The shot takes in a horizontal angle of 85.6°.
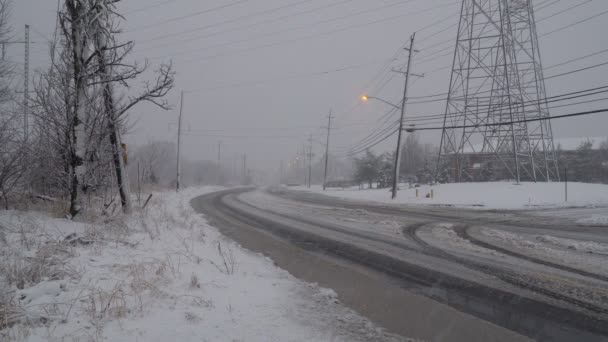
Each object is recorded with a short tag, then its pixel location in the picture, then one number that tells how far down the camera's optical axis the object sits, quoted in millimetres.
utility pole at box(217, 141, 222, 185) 100938
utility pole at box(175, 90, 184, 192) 35781
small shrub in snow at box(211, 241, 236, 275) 5461
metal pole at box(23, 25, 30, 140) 10704
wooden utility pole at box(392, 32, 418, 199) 24219
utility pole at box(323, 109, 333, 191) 49672
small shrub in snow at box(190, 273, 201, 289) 4457
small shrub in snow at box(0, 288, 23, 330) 3031
